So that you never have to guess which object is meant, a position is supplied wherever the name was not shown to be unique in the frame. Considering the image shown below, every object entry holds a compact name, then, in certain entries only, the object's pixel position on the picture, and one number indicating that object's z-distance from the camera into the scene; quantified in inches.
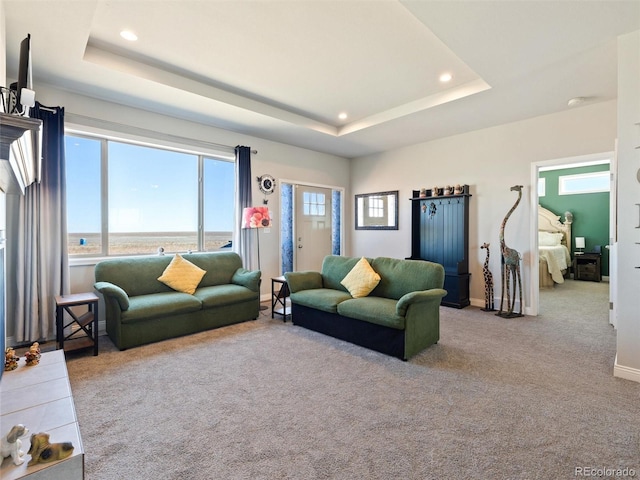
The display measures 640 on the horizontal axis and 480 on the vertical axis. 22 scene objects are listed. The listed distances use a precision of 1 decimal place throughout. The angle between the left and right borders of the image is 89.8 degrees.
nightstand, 280.3
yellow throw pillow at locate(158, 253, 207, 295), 155.2
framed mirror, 241.8
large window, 152.3
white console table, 45.8
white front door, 236.4
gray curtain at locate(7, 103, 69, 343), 129.1
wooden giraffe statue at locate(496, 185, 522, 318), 175.0
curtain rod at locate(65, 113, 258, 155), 144.9
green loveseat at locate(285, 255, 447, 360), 116.5
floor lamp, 181.2
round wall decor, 211.5
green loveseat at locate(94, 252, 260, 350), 128.2
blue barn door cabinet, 196.7
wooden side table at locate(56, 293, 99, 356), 119.8
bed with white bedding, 263.1
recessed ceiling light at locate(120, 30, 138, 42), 108.4
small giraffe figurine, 187.6
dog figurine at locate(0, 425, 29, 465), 46.0
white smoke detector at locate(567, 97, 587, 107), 148.8
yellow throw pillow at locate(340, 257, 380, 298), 143.6
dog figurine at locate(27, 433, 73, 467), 46.4
